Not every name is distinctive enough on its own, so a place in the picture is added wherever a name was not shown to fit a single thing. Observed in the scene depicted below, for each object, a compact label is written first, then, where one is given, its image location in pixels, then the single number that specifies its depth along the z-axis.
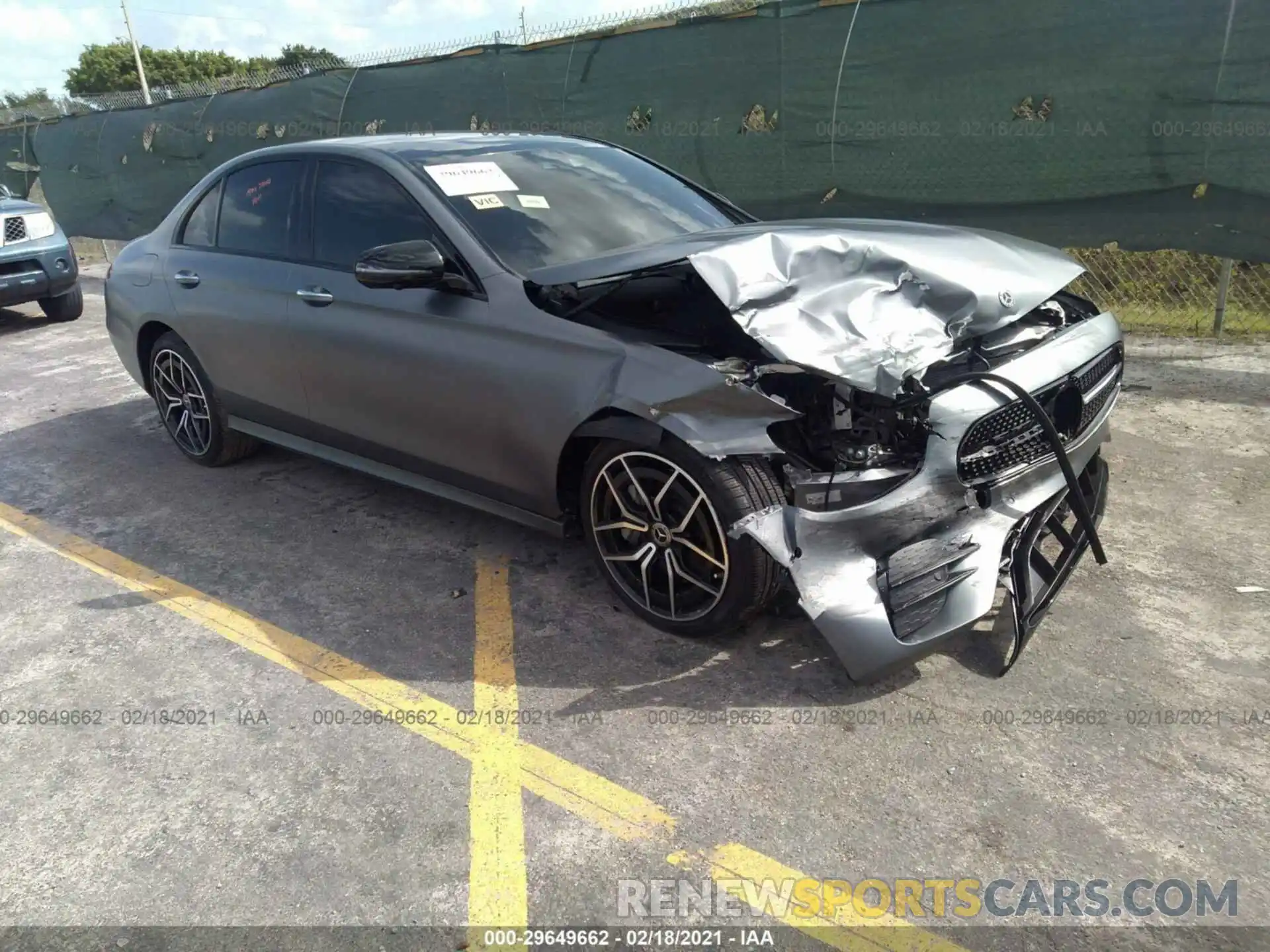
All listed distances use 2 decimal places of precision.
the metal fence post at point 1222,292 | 6.61
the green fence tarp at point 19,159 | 15.65
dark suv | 9.54
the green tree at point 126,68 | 63.88
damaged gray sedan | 2.82
